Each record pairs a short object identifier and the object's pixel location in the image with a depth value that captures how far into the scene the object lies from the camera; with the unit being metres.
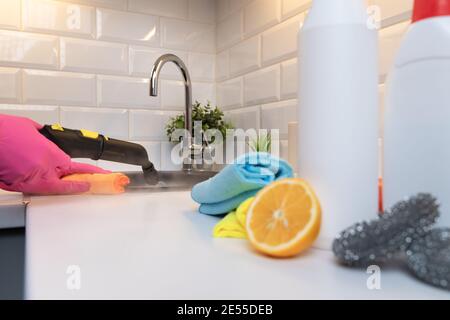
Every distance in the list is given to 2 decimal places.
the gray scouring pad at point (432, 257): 0.27
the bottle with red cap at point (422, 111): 0.34
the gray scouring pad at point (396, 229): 0.29
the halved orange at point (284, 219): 0.34
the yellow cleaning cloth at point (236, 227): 0.43
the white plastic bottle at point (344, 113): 0.36
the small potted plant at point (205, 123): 1.32
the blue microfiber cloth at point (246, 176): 0.45
